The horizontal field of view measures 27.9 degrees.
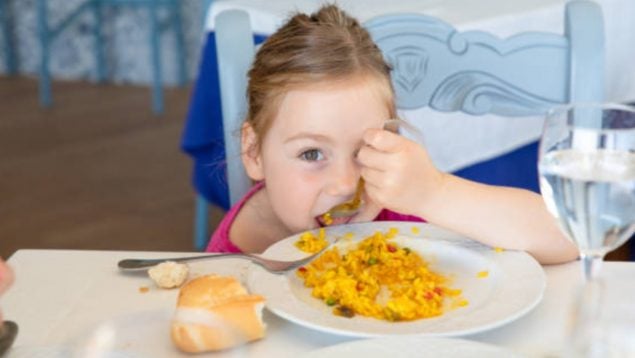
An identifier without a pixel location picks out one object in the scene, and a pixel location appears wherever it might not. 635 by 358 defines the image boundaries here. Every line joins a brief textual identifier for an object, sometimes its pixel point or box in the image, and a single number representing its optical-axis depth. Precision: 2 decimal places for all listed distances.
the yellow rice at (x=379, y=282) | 1.09
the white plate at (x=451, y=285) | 1.04
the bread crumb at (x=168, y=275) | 1.15
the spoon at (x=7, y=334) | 0.95
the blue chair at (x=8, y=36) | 5.41
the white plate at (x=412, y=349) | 0.96
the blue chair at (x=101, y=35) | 4.85
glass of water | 0.94
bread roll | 1.01
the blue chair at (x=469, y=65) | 1.44
